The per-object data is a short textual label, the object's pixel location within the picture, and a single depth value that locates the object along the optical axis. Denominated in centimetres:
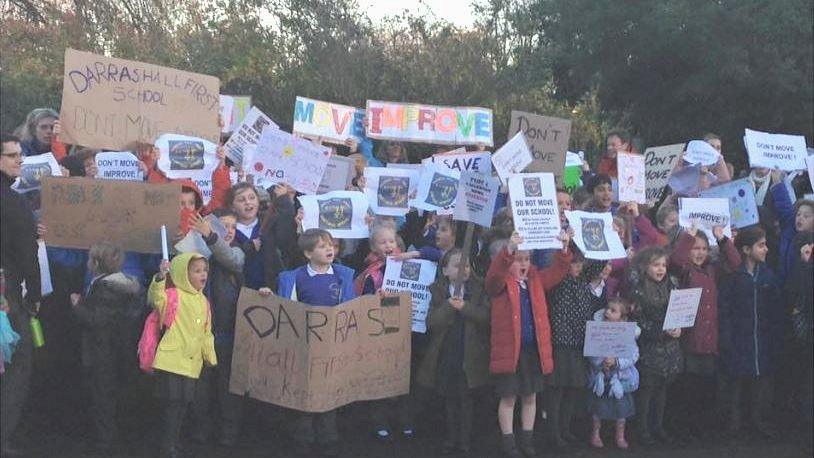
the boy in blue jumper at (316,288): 902
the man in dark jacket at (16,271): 782
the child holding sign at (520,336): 897
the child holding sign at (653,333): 960
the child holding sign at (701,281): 991
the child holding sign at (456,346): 918
